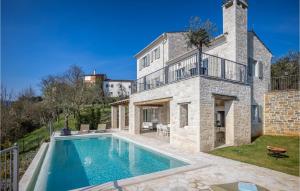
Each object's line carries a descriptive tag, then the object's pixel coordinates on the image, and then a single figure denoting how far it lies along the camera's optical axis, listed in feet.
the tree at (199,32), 50.01
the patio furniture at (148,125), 81.41
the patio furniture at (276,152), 30.36
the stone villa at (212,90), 37.33
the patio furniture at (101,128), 80.12
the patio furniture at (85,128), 77.26
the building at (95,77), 244.22
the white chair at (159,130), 61.30
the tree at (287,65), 86.33
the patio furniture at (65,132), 67.31
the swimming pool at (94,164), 25.90
